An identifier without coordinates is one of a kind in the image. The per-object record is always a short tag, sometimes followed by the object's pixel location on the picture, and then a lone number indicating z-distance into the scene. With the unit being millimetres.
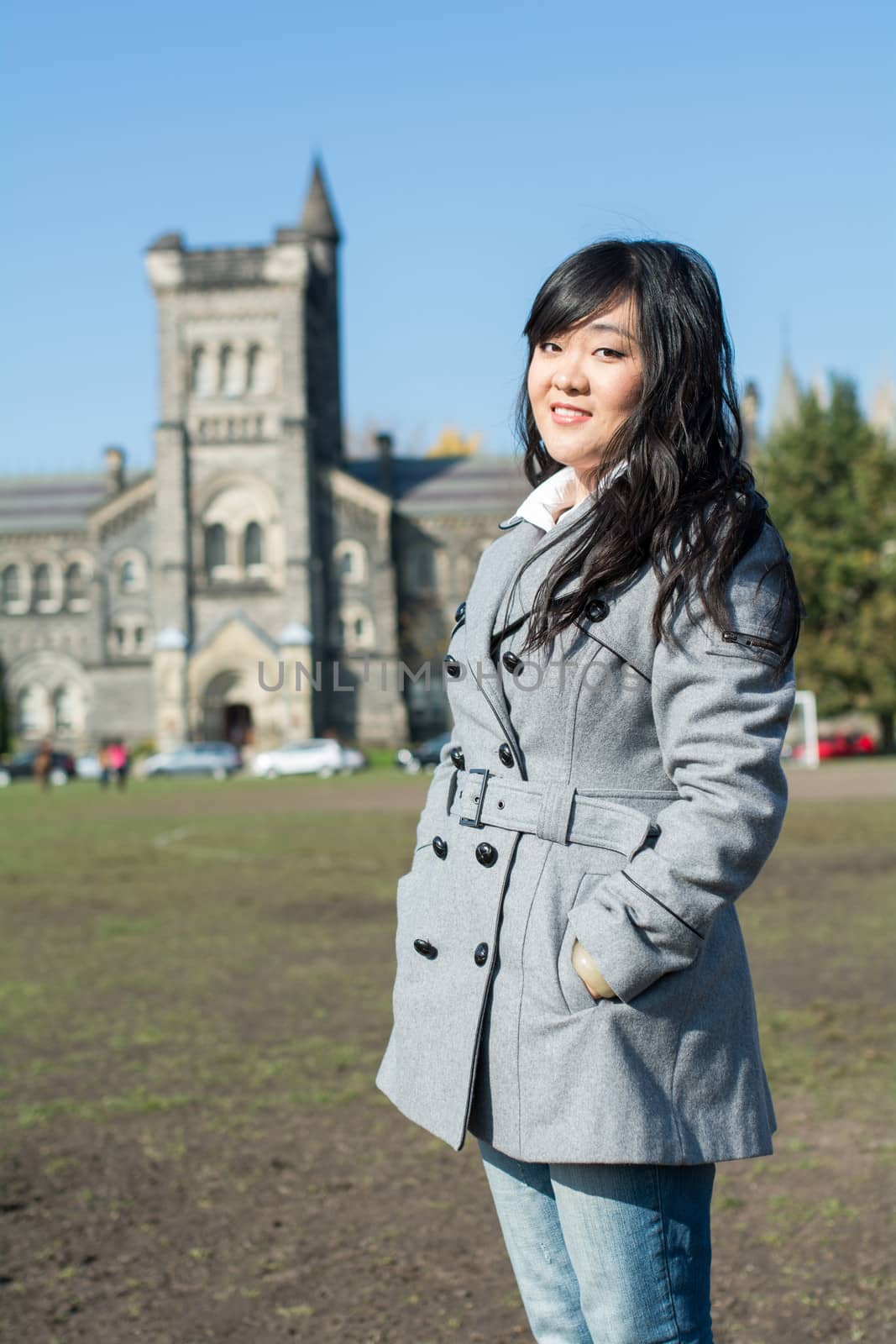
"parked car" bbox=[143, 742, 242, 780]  47812
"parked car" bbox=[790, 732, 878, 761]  49406
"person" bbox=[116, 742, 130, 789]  37000
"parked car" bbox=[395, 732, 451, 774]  47259
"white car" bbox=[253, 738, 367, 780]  46250
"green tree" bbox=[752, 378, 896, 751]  46500
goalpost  42438
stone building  54438
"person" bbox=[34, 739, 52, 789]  41188
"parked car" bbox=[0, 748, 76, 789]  49475
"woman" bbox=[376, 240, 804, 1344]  2070
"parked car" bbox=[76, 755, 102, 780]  52775
